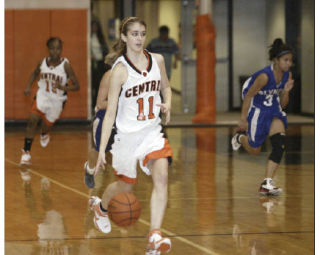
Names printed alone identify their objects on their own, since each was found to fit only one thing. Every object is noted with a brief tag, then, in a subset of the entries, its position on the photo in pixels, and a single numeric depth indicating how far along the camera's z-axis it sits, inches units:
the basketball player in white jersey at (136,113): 421.3
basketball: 425.3
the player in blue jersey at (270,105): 609.9
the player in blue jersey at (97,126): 539.4
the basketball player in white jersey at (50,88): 798.8
